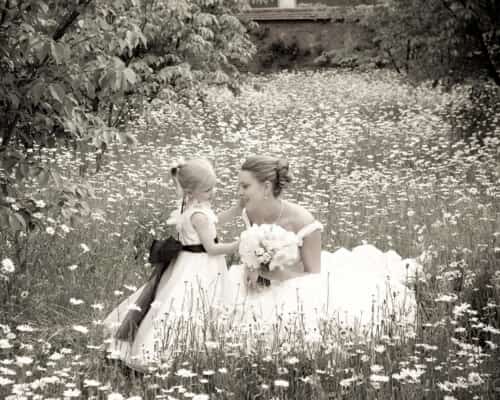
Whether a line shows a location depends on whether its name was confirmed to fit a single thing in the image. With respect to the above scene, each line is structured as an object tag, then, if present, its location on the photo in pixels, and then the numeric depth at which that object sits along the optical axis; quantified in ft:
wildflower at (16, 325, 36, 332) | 12.64
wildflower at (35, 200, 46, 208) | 16.60
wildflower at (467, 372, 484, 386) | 11.69
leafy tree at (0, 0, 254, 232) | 14.96
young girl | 14.93
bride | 15.85
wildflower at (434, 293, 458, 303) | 13.50
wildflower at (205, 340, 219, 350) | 12.71
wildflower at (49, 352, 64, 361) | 12.01
